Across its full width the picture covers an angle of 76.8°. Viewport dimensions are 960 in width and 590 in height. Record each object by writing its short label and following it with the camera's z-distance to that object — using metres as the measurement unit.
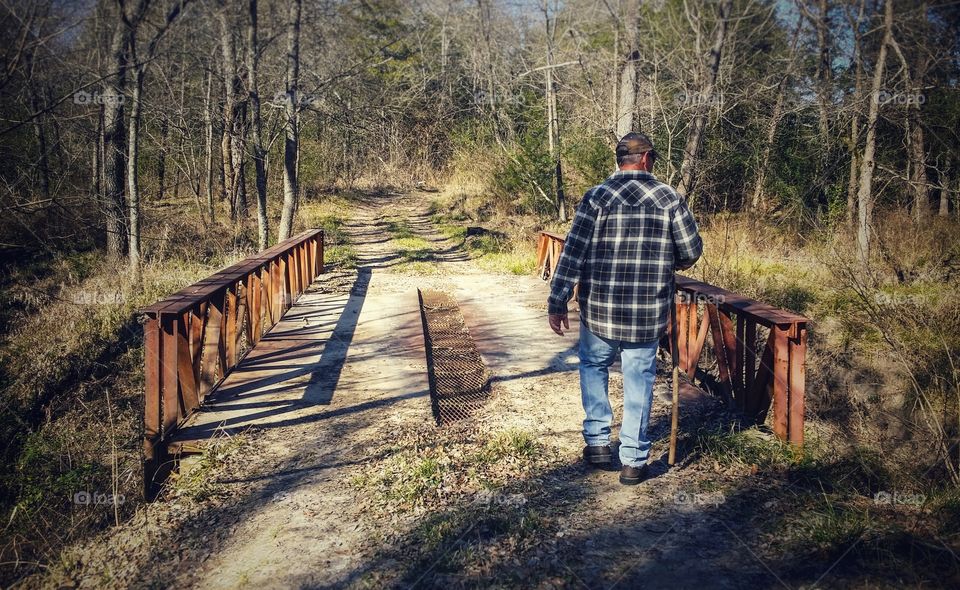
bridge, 3.82
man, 3.28
